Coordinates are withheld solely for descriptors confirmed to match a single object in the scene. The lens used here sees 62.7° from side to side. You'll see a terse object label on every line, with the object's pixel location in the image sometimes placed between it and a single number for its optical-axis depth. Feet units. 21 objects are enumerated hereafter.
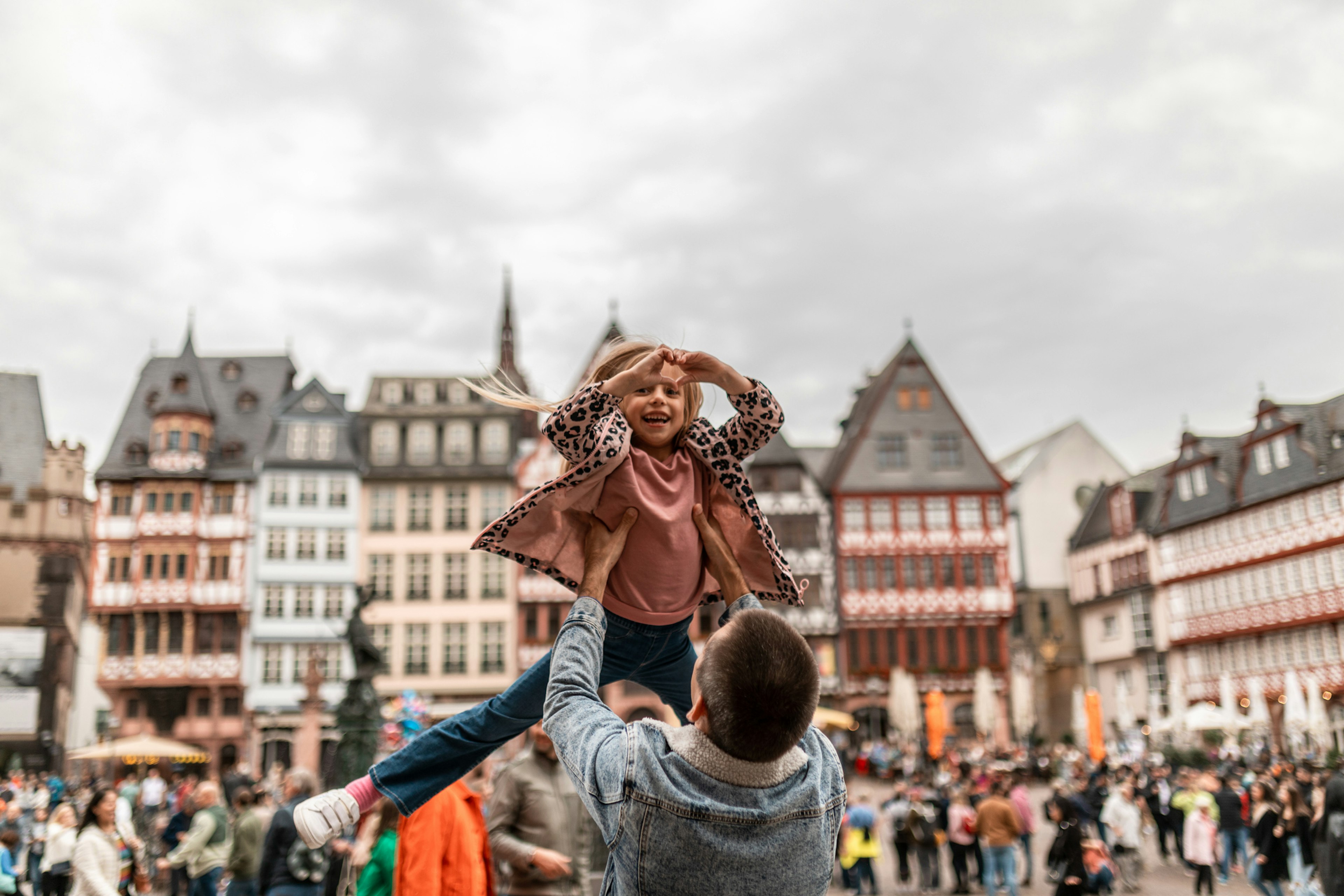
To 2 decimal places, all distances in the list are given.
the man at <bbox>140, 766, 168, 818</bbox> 71.15
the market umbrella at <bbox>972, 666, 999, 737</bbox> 118.62
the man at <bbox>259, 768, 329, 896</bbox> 26.45
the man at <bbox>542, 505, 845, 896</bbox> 8.13
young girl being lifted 11.10
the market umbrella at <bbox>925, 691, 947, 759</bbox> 109.29
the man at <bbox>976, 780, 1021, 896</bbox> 48.19
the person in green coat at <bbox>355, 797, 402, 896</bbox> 19.38
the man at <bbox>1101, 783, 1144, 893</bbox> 54.13
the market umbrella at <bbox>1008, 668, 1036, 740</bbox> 117.29
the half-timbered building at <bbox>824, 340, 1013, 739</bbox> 138.41
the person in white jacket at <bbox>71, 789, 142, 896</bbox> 24.35
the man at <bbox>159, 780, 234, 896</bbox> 34.81
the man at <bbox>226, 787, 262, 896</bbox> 33.04
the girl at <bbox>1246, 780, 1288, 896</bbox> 43.01
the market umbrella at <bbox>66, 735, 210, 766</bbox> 79.56
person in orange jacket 16.96
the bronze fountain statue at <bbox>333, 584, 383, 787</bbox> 51.70
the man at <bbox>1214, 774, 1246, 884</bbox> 56.70
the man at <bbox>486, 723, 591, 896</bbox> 19.98
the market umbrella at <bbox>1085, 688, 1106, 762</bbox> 93.76
